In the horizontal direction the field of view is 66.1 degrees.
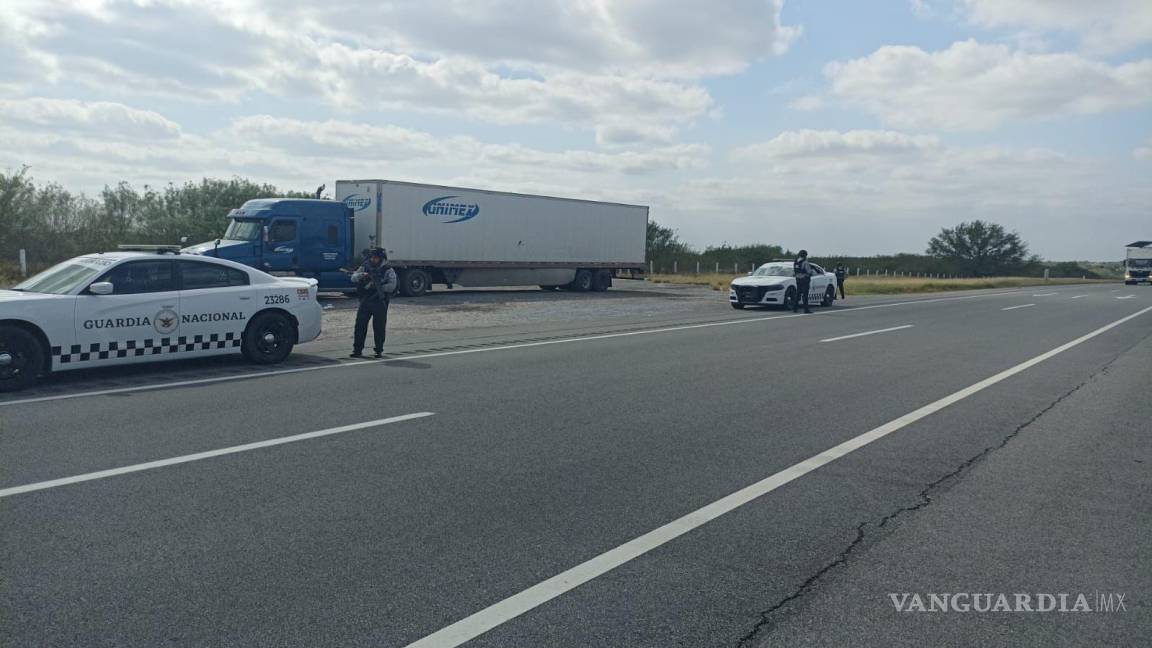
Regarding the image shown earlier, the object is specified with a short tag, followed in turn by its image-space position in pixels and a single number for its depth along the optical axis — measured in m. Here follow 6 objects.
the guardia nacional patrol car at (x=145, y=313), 9.12
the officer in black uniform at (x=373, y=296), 12.43
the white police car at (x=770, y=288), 24.00
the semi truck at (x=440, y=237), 24.27
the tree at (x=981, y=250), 98.00
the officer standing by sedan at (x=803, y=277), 23.45
